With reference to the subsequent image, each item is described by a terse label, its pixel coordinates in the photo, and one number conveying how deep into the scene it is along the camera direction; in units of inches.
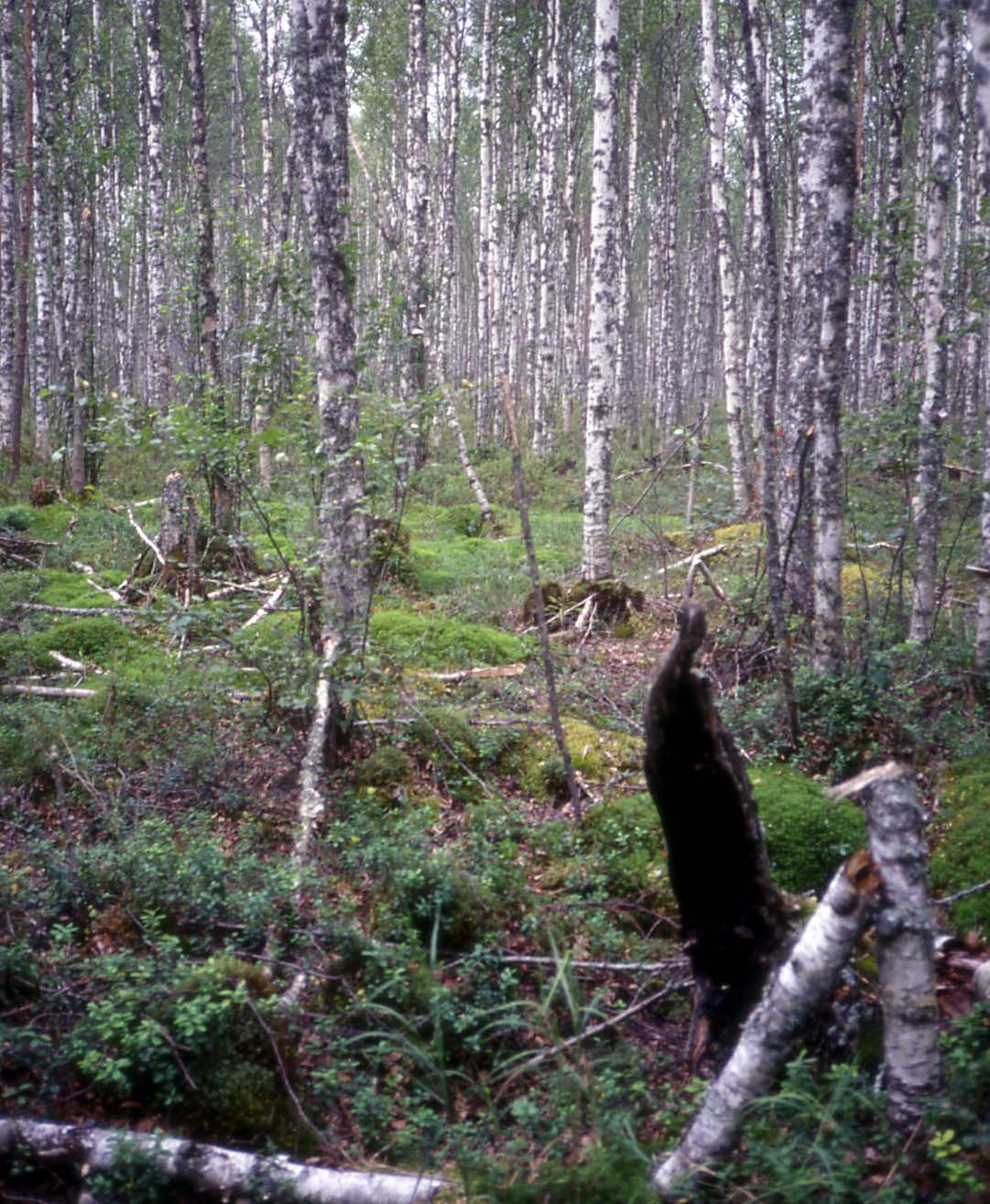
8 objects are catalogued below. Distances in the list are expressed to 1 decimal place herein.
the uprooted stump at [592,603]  382.3
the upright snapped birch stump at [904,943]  104.6
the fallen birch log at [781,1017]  105.3
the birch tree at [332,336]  236.1
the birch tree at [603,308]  396.8
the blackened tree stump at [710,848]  132.0
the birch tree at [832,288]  249.9
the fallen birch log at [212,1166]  113.0
